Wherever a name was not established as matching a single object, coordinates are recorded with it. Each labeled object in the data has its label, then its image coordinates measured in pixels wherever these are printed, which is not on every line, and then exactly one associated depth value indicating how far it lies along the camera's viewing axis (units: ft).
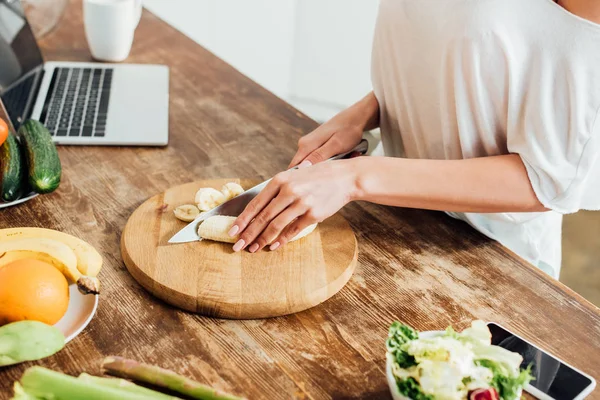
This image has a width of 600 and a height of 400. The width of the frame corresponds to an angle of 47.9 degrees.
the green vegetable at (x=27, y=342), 2.88
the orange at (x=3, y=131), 4.06
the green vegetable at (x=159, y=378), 2.68
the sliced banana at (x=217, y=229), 3.81
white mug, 6.05
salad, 2.51
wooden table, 3.17
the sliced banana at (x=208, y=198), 4.11
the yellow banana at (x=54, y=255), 3.24
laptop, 5.08
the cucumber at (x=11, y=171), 4.14
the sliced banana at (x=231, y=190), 4.25
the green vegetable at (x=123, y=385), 2.62
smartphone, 3.08
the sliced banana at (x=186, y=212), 4.02
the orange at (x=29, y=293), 2.97
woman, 3.71
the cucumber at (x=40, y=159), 4.20
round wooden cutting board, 3.44
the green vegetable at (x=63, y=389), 2.56
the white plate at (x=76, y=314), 3.21
